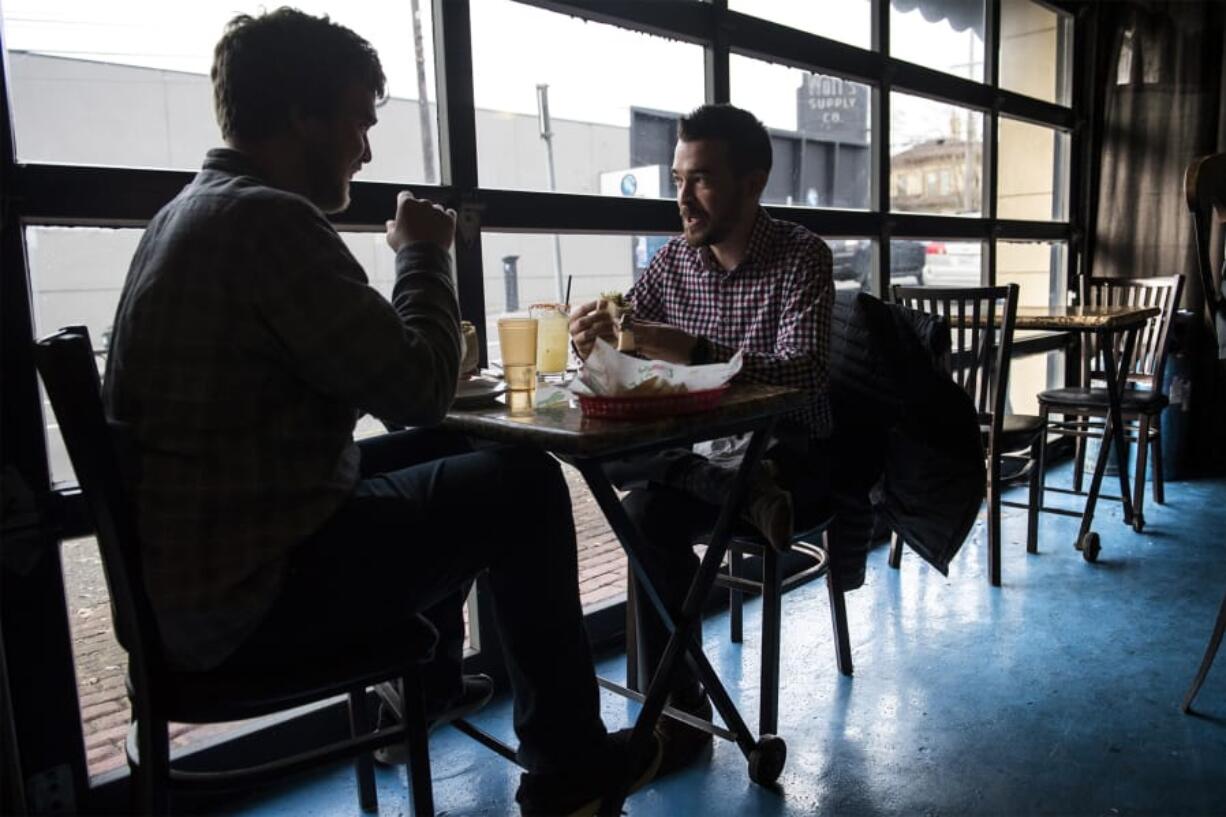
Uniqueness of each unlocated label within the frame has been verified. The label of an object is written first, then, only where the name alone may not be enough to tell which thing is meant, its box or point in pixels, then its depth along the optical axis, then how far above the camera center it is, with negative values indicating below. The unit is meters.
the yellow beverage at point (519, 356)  1.62 -0.13
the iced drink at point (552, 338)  1.82 -0.12
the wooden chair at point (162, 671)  1.06 -0.49
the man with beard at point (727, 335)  1.81 -0.13
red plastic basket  1.38 -0.20
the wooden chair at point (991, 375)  2.95 -0.37
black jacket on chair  2.07 -0.38
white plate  1.57 -0.19
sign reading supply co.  3.39 +0.60
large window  1.67 +0.38
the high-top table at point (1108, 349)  3.29 -0.34
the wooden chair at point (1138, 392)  3.60 -0.54
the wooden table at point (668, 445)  1.31 -0.27
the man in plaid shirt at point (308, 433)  1.11 -0.18
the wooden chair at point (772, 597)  1.92 -0.77
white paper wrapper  1.39 -0.15
